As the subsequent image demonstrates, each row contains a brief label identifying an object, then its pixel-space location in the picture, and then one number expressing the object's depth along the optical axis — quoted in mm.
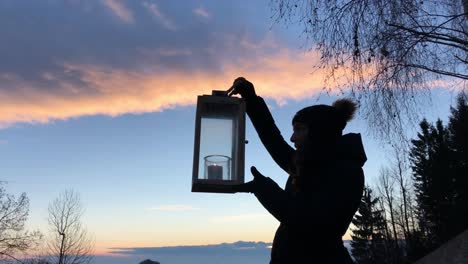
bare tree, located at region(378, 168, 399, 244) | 46750
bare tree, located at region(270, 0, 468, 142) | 4391
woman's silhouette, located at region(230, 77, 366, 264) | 1484
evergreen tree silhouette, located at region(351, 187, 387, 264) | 50094
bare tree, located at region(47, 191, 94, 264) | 29234
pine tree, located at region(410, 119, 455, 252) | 31875
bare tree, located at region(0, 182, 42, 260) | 25442
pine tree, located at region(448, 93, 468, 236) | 29500
